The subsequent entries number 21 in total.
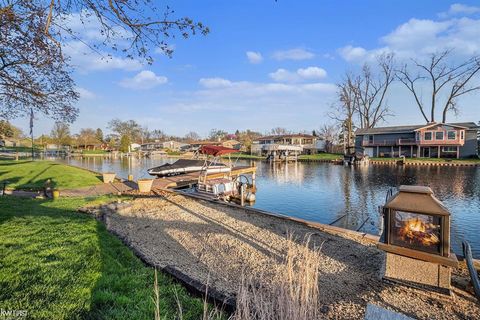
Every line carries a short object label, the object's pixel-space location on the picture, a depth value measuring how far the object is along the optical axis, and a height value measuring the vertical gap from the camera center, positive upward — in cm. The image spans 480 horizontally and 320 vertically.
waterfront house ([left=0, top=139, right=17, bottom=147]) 7885 +325
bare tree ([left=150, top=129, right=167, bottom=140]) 12006 +817
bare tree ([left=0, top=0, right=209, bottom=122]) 392 +184
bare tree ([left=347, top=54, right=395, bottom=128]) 5049 +913
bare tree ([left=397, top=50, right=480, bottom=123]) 4244 +979
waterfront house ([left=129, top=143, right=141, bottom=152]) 8541 +202
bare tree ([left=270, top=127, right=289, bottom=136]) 9591 +698
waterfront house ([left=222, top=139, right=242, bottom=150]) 7369 +195
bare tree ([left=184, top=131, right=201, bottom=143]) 12927 +770
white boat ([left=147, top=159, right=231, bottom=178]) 2088 -139
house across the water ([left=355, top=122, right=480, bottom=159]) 3950 +123
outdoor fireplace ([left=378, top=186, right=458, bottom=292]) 387 -140
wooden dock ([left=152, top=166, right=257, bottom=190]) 1645 -191
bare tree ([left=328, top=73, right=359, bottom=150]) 5119 +959
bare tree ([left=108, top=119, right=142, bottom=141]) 8925 +859
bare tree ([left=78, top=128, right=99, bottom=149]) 8319 +459
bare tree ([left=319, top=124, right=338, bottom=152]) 7034 +421
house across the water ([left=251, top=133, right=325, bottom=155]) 6241 +193
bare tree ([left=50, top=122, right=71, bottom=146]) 7656 +510
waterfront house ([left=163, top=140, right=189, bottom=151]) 8999 +229
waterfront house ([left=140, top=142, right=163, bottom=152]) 9101 +210
